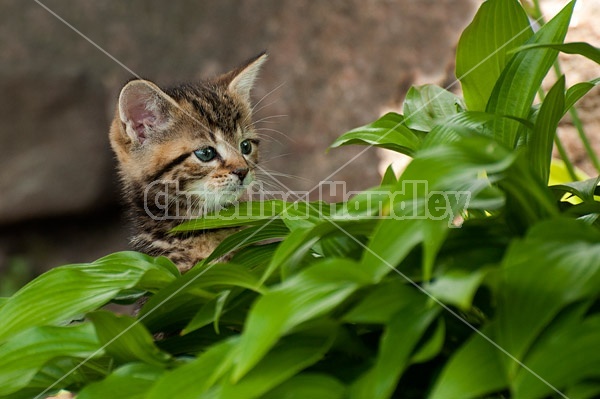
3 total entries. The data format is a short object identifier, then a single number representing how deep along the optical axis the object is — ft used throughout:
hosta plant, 5.85
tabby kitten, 14.71
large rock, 27.48
